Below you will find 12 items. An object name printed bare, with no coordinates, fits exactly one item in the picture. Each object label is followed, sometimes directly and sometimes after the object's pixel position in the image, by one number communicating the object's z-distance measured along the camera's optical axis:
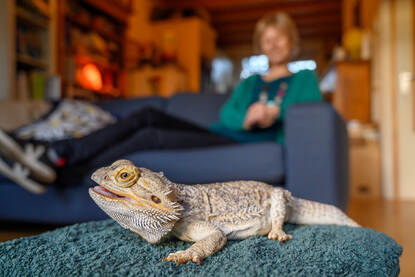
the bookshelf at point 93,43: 3.85
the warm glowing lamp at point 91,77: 4.19
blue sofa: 1.12
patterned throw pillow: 1.87
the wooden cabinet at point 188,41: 6.50
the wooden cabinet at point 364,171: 3.21
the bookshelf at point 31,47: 3.09
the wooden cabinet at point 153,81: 5.43
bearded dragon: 0.63
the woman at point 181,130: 1.35
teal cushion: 0.63
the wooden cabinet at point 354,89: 3.81
